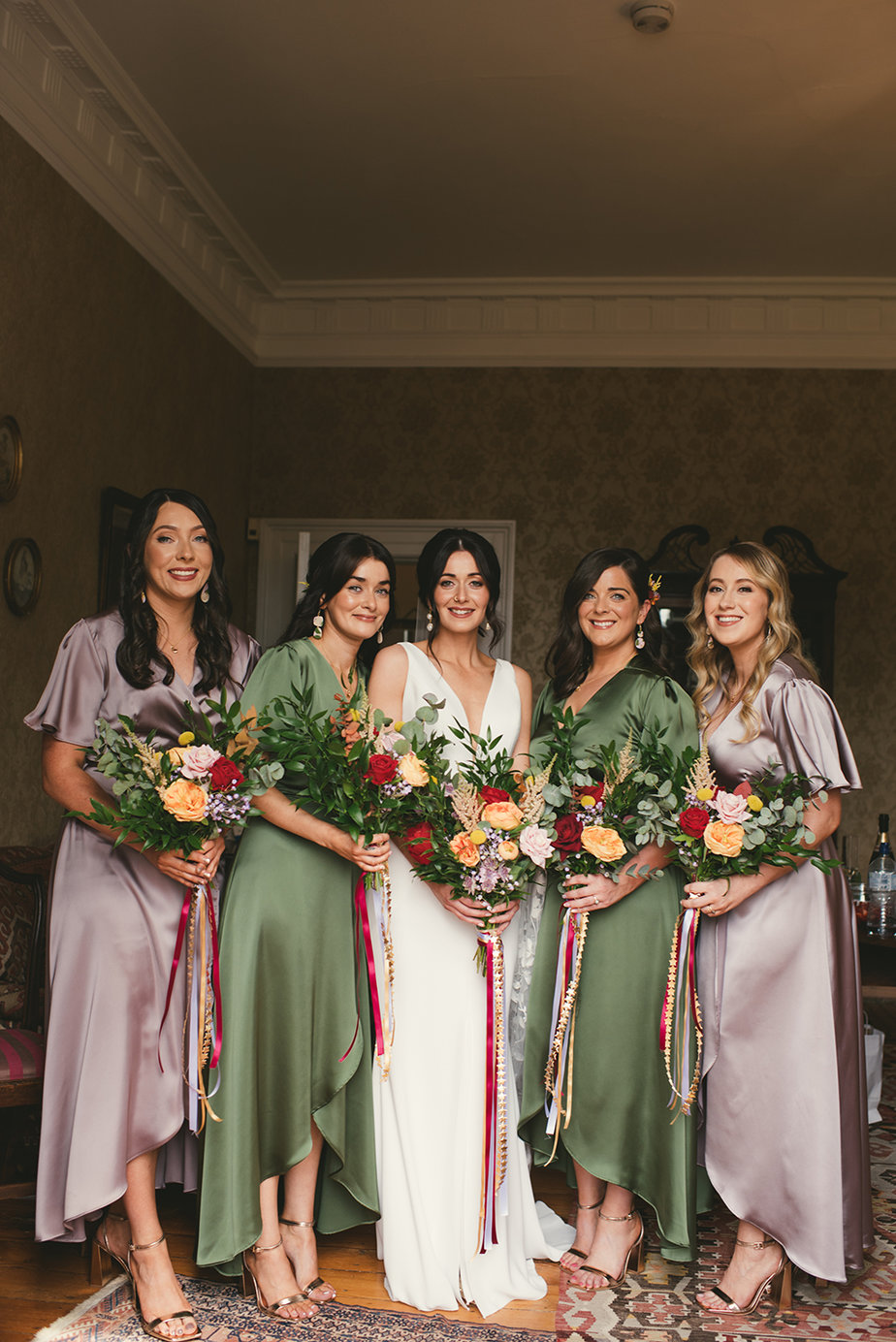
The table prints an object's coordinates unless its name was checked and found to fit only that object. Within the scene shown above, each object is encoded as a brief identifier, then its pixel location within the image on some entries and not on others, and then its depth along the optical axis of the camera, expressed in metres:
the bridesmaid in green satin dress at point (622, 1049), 2.83
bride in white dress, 2.76
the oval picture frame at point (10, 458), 4.13
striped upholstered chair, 2.99
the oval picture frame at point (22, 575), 4.20
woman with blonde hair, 2.73
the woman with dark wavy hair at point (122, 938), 2.57
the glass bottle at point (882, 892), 4.51
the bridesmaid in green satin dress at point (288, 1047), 2.65
